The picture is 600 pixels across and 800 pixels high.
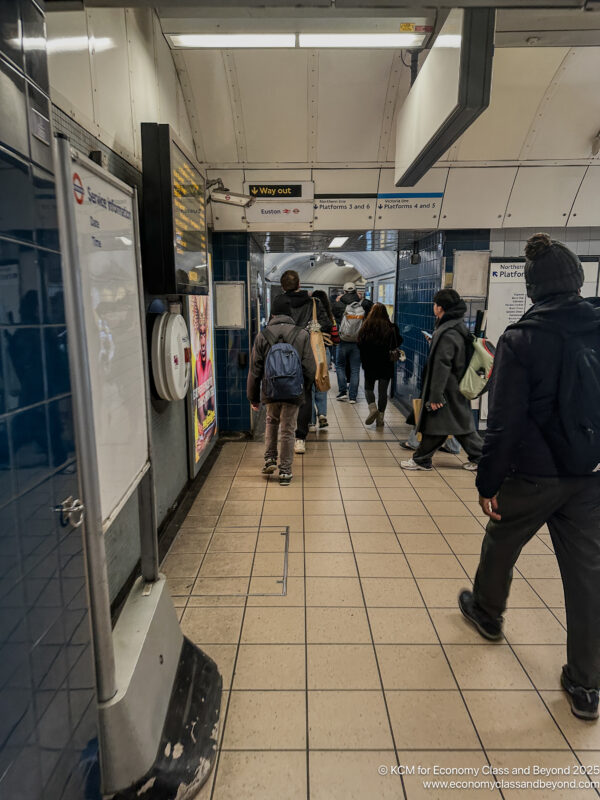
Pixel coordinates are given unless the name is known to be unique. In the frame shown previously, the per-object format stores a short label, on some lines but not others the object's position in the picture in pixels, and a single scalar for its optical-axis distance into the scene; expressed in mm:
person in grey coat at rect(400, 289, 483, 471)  4254
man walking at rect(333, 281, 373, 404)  7121
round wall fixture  2967
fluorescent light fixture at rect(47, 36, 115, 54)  1924
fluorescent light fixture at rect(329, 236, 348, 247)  6059
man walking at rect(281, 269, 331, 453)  4777
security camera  4527
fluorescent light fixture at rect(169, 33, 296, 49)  3031
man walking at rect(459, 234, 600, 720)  1873
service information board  1340
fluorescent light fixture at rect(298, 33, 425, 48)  2965
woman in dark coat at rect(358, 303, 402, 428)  5980
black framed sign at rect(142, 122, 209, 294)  2695
